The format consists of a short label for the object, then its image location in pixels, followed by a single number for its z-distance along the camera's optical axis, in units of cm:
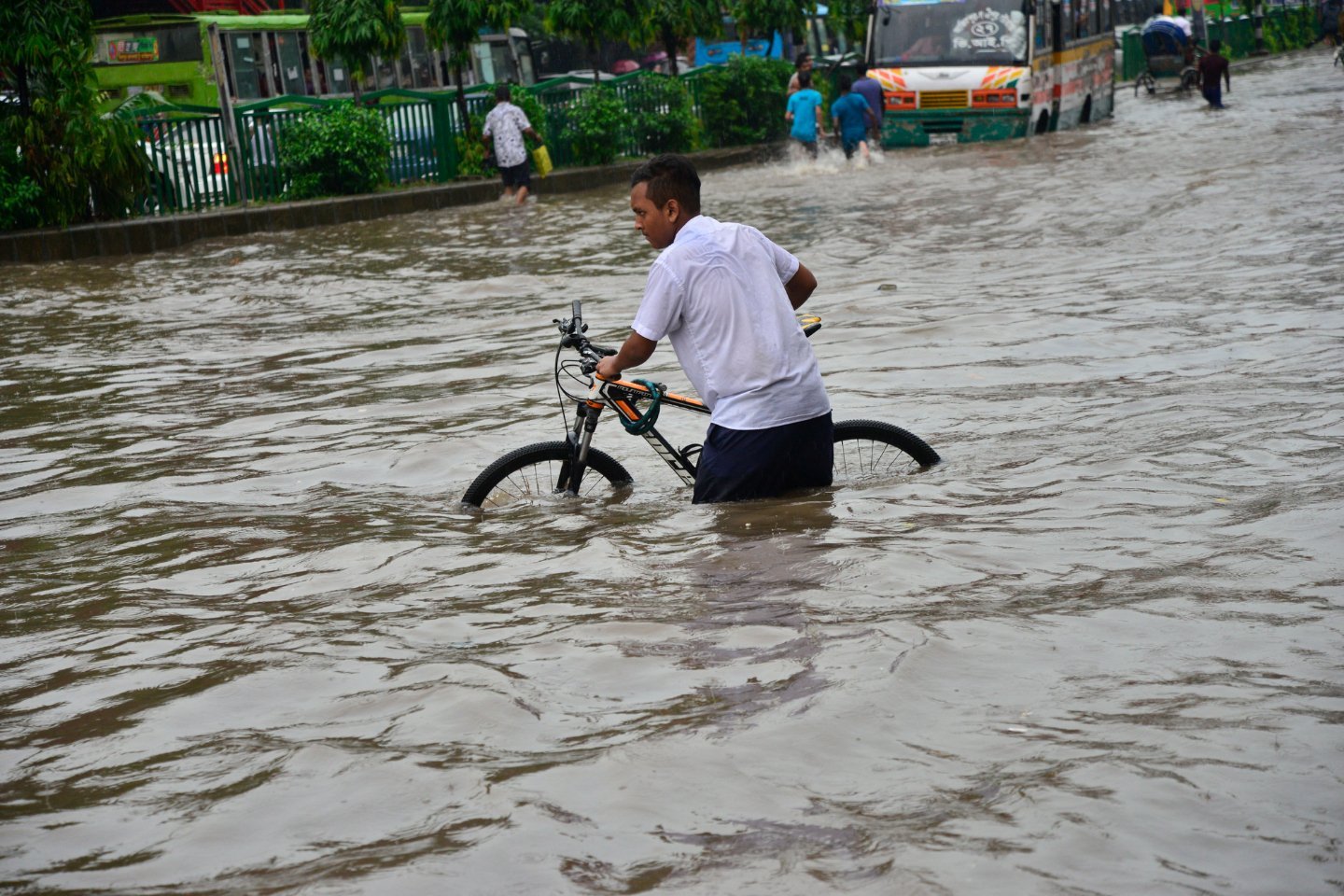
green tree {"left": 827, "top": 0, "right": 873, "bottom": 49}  3634
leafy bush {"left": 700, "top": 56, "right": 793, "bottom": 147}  3061
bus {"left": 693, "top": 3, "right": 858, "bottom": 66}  4493
